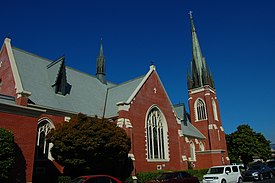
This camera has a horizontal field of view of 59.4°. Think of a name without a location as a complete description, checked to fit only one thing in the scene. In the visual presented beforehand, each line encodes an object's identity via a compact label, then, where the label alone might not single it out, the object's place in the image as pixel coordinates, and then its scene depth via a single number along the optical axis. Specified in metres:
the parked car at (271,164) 39.31
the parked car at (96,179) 11.93
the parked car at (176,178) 16.96
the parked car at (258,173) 26.05
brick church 16.48
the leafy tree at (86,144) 18.33
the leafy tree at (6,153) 12.89
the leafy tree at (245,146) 54.30
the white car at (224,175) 19.97
